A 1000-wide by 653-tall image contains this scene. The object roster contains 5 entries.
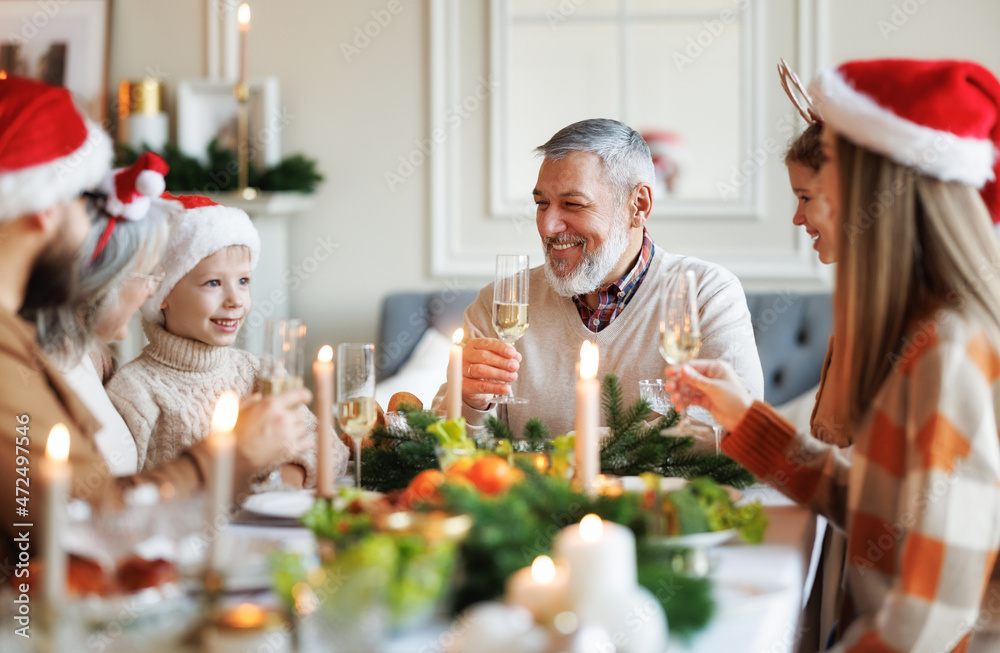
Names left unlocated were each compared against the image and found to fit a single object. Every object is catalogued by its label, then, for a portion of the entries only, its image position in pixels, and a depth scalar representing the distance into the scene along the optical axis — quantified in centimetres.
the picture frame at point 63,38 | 397
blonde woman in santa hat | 118
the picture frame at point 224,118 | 390
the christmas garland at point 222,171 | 375
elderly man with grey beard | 248
